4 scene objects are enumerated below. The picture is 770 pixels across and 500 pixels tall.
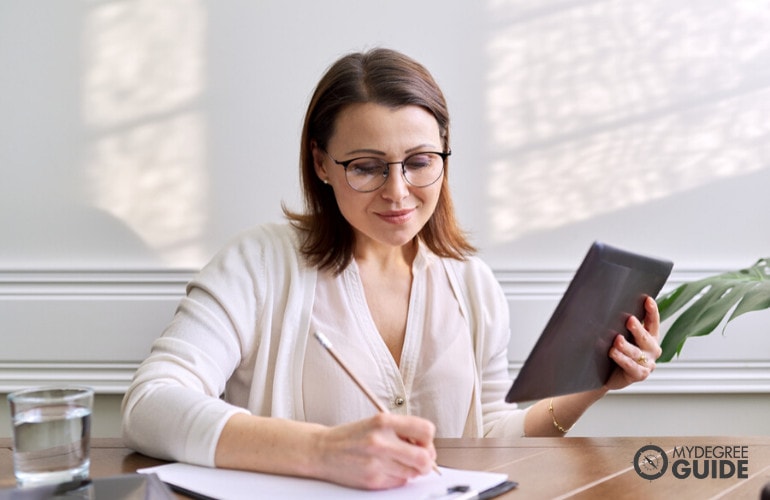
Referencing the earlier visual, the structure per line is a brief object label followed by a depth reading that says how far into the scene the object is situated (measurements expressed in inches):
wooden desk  38.3
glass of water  36.7
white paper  36.8
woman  58.0
